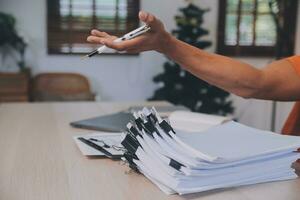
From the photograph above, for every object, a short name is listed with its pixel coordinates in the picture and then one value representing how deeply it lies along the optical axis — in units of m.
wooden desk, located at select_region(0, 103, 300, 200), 0.78
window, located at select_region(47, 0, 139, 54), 3.63
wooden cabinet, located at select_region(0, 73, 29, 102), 3.28
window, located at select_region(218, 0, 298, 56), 3.91
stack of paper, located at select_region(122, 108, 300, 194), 0.77
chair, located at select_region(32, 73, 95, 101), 3.56
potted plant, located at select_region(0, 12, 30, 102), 3.29
